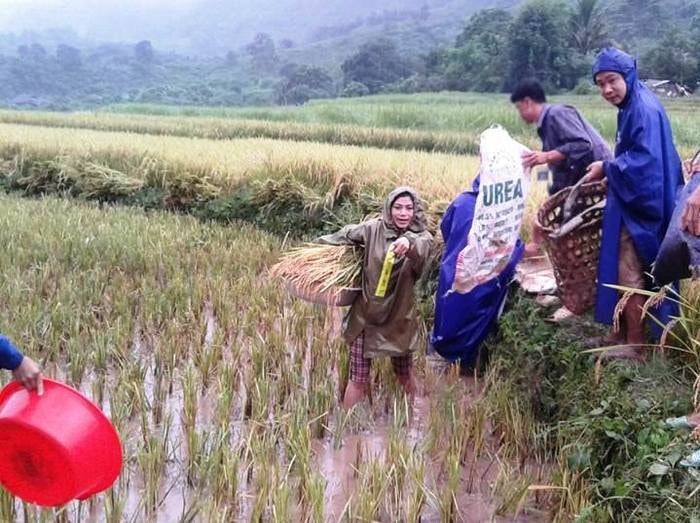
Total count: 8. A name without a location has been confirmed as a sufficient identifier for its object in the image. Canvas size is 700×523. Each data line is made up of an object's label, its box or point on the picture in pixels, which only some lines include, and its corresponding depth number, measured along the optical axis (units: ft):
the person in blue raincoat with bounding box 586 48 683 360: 10.53
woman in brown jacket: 11.80
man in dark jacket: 13.24
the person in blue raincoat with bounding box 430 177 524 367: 13.78
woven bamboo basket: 11.31
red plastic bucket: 7.31
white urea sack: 11.35
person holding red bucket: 7.05
